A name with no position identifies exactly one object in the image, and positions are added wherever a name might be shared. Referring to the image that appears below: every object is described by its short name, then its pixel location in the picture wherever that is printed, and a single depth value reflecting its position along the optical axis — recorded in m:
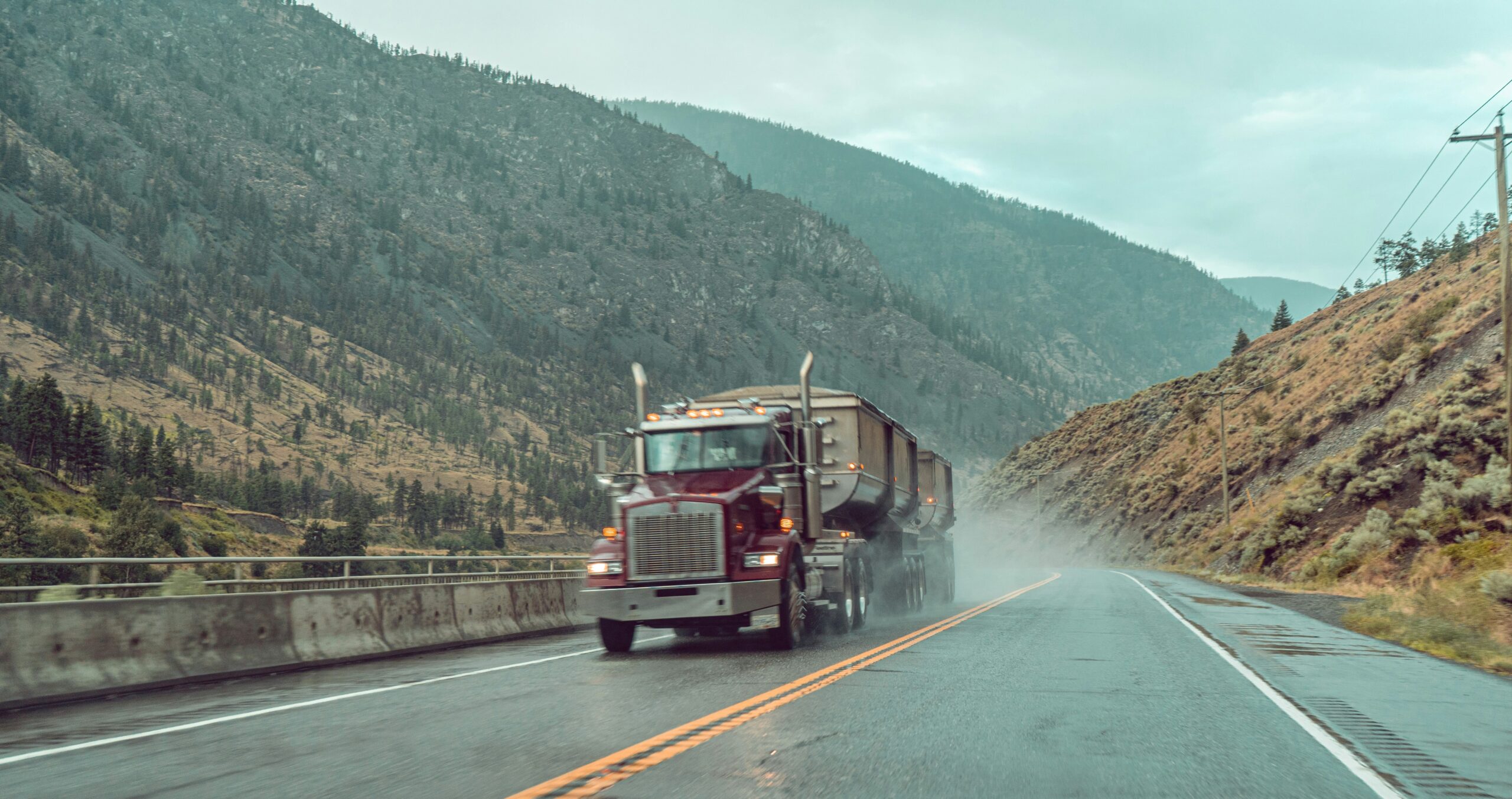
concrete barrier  10.24
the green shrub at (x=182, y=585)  13.59
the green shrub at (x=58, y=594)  12.27
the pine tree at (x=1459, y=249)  62.44
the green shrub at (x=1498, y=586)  16.81
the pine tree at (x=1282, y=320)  104.69
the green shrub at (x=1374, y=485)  34.53
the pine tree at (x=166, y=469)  118.00
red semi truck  14.48
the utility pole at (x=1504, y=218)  21.66
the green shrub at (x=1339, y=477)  38.34
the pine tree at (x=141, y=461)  116.62
